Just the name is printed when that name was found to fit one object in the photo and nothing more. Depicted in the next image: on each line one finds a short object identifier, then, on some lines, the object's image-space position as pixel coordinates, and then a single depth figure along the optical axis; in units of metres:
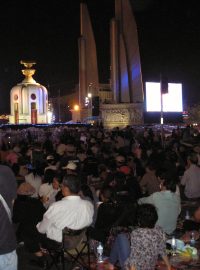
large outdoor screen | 24.75
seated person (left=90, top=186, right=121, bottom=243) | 4.90
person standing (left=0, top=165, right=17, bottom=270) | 2.94
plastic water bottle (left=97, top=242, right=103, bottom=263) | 4.76
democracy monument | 30.77
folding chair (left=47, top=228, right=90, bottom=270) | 4.06
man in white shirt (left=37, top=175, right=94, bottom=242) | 4.22
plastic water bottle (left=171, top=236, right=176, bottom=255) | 4.68
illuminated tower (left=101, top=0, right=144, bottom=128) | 31.09
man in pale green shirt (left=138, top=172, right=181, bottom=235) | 5.49
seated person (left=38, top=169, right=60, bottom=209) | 6.15
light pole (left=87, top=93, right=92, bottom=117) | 33.97
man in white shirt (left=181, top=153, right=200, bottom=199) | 8.18
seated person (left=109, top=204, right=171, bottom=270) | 3.52
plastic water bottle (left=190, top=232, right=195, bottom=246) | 4.97
